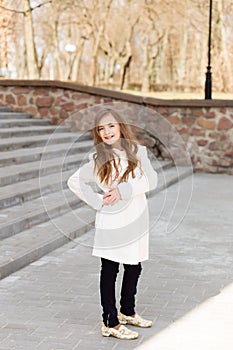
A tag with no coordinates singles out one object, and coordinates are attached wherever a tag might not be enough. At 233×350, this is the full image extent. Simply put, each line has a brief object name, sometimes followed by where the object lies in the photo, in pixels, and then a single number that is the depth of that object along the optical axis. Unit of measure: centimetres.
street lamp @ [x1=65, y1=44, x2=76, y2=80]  3847
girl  465
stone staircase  725
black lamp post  1494
